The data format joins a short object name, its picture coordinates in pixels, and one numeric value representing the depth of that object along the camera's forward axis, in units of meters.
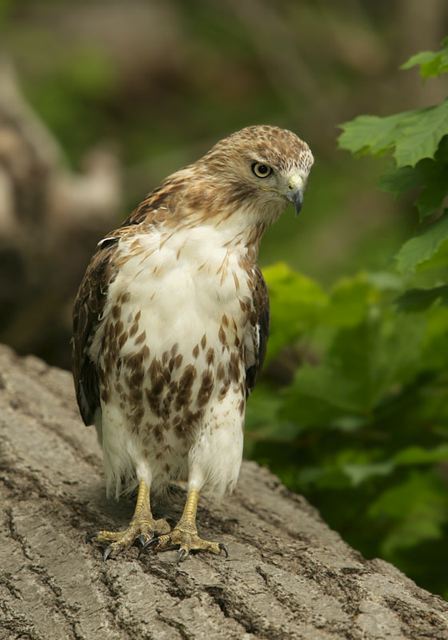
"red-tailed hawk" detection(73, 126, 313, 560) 8.33
